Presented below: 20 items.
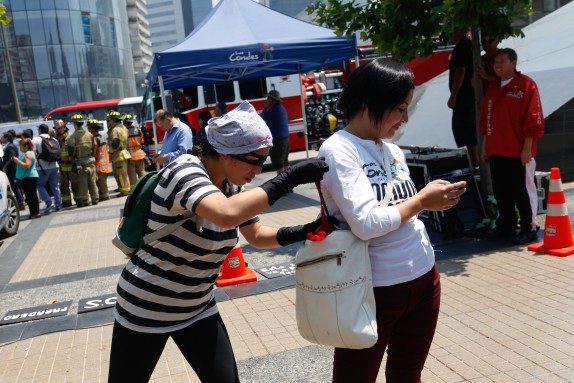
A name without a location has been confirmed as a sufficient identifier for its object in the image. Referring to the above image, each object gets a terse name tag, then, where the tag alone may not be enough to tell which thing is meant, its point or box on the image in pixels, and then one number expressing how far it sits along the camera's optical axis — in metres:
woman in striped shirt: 2.06
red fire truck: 17.67
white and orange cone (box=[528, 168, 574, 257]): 5.88
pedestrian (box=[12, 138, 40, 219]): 11.92
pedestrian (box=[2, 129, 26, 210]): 12.87
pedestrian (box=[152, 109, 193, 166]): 8.73
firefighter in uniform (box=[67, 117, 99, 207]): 13.23
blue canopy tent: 9.59
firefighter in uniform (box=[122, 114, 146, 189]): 15.20
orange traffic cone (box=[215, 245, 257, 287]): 5.95
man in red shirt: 6.07
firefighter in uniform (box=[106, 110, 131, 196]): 13.85
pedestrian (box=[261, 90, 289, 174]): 11.02
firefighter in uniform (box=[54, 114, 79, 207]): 13.38
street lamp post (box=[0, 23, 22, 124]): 29.30
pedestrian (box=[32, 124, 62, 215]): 12.82
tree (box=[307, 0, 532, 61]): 6.28
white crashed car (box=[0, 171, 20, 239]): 9.86
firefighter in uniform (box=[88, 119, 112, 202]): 14.16
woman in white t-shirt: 2.14
